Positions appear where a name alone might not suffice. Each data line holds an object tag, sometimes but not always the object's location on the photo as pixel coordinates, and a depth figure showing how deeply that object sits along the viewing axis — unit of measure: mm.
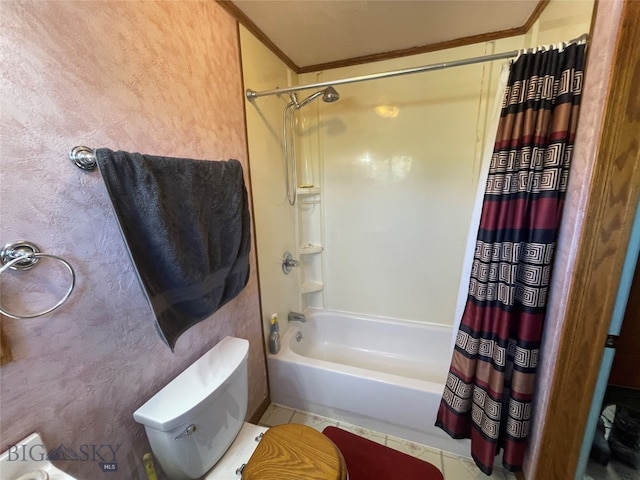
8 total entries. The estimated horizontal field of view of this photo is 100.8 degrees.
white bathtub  1462
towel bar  746
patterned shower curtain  965
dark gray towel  794
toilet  888
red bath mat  1337
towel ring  613
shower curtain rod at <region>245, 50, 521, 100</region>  1071
